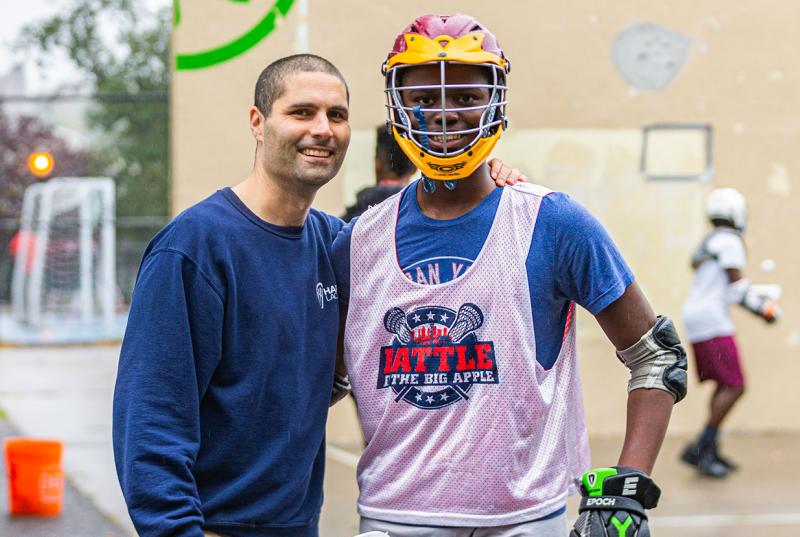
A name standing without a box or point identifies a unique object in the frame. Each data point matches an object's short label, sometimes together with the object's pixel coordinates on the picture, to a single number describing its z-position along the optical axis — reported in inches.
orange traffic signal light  516.4
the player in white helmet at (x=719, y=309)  325.4
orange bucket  279.4
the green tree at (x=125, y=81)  939.3
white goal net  816.9
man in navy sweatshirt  110.2
